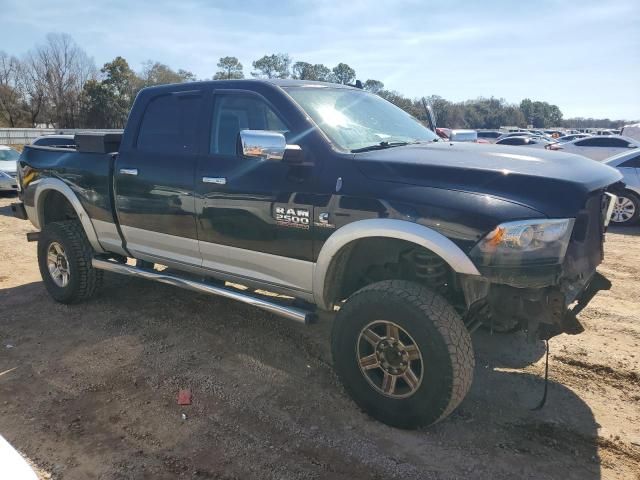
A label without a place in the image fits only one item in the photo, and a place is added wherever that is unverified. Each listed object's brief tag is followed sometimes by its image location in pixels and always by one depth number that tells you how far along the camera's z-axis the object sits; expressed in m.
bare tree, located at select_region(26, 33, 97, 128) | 54.47
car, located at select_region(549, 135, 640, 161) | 16.05
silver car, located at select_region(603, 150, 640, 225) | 9.38
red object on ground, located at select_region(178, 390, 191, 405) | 3.48
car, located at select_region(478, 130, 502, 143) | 35.42
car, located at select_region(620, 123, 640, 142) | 20.59
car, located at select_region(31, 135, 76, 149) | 10.87
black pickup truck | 2.76
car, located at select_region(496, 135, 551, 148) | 20.02
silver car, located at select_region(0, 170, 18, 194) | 13.70
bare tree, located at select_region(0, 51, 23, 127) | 51.19
